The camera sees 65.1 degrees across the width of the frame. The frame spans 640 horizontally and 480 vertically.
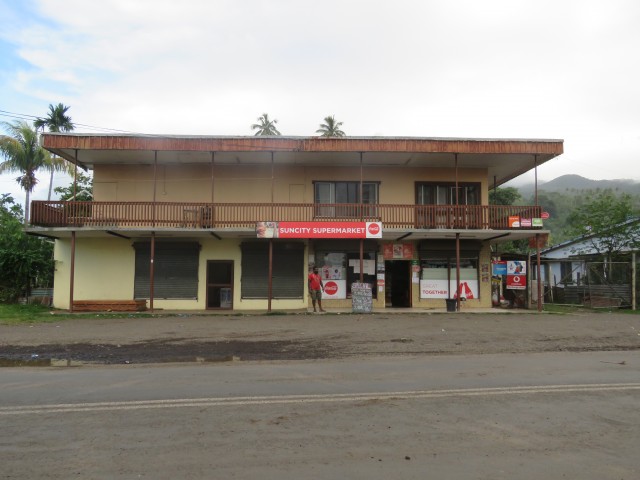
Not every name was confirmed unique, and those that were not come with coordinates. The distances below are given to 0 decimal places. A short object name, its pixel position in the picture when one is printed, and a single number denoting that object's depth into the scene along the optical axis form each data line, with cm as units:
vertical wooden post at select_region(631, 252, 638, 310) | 2092
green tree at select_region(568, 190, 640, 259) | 2392
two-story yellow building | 1919
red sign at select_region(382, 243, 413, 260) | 2172
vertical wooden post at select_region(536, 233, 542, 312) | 1998
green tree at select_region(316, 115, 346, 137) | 5084
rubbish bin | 1969
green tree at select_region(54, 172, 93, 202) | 3369
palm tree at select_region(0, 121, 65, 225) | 3422
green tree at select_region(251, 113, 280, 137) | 5034
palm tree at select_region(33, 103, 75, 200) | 3891
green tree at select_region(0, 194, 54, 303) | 2048
